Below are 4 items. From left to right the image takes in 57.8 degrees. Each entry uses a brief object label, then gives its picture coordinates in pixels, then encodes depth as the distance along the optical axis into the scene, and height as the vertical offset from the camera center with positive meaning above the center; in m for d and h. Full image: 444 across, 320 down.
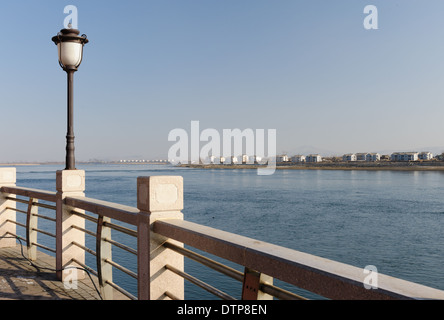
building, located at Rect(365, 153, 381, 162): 190.12 +0.71
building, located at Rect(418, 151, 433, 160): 179.23 +1.44
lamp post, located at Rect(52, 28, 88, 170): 7.29 +1.95
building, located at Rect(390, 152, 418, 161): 176.00 +1.03
